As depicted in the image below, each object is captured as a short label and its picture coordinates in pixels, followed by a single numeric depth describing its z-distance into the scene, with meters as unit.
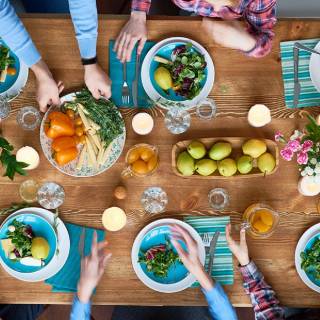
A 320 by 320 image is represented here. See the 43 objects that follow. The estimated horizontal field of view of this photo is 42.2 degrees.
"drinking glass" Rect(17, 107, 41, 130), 1.44
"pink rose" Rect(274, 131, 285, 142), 1.34
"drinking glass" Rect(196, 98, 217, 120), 1.46
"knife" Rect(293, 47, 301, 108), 1.46
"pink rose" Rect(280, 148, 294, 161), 1.28
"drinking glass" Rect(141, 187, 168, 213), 1.42
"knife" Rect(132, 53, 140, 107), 1.45
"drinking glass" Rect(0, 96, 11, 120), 1.44
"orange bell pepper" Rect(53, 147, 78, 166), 1.36
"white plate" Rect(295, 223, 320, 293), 1.39
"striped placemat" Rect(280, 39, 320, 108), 1.47
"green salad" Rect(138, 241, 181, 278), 1.38
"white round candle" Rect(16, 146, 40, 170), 1.41
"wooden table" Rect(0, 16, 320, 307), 1.40
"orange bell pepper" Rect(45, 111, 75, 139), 1.37
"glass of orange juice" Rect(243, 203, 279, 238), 1.39
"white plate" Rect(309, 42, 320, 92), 1.47
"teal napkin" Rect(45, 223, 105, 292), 1.40
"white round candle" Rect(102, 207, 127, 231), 1.40
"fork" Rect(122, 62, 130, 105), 1.47
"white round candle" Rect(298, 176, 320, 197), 1.39
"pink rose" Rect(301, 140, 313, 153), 1.25
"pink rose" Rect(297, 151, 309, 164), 1.26
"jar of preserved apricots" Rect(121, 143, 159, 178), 1.41
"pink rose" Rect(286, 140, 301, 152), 1.27
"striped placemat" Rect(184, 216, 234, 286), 1.41
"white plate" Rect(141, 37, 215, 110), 1.46
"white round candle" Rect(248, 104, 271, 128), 1.44
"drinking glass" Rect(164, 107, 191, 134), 1.45
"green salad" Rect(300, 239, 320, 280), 1.39
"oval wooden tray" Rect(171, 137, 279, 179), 1.42
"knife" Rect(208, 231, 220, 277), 1.41
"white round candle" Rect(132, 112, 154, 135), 1.43
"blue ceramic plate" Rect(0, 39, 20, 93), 1.46
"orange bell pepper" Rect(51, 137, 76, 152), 1.36
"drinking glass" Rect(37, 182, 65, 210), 1.41
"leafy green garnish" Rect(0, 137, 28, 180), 1.33
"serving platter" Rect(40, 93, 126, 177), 1.41
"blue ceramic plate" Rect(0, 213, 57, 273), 1.38
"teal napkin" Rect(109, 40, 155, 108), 1.47
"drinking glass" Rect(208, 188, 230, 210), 1.43
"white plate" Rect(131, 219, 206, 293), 1.38
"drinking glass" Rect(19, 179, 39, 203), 1.42
